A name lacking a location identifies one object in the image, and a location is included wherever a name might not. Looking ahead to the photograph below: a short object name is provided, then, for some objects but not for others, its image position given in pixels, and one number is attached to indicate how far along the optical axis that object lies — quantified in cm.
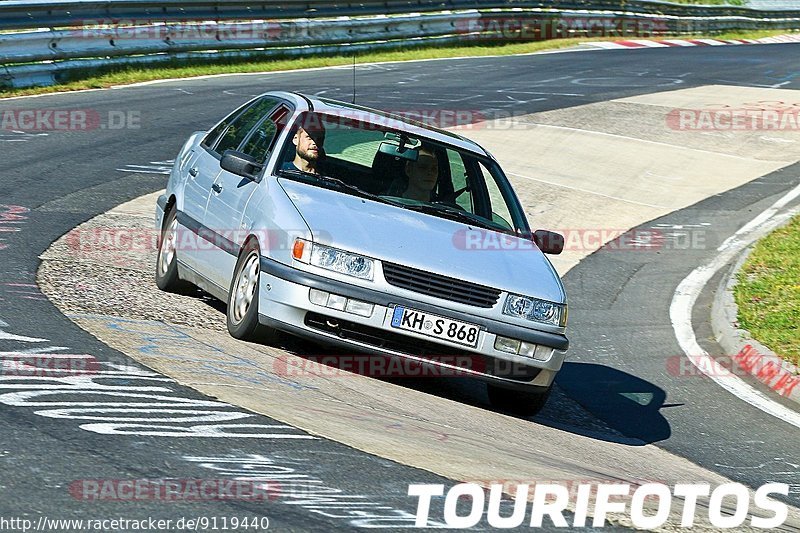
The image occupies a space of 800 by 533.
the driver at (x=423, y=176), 1603
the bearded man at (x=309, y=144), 1591
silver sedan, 1384
